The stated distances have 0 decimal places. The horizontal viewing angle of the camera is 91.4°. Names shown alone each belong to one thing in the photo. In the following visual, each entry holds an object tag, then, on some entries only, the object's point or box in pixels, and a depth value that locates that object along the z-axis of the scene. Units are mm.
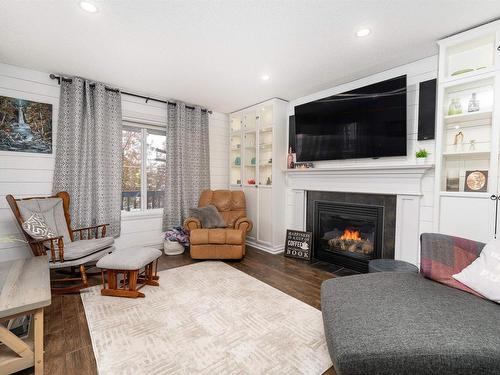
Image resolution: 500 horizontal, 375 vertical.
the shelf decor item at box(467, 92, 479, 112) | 2265
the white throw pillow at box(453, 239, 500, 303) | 1440
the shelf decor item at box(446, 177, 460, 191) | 2409
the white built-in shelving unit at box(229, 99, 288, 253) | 4055
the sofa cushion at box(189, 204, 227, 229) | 3828
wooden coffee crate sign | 3696
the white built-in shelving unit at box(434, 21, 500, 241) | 2096
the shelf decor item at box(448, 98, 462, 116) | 2373
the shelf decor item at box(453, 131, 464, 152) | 2443
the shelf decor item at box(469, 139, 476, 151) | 2370
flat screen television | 2805
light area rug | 1564
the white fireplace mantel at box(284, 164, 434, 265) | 2727
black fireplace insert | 3105
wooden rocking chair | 2477
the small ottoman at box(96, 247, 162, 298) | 2359
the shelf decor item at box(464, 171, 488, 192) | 2197
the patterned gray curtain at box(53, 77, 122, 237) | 3203
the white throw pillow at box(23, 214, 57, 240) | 2494
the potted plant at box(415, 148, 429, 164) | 2645
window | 3948
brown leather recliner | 3477
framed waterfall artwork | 2906
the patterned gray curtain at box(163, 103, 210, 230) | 4156
